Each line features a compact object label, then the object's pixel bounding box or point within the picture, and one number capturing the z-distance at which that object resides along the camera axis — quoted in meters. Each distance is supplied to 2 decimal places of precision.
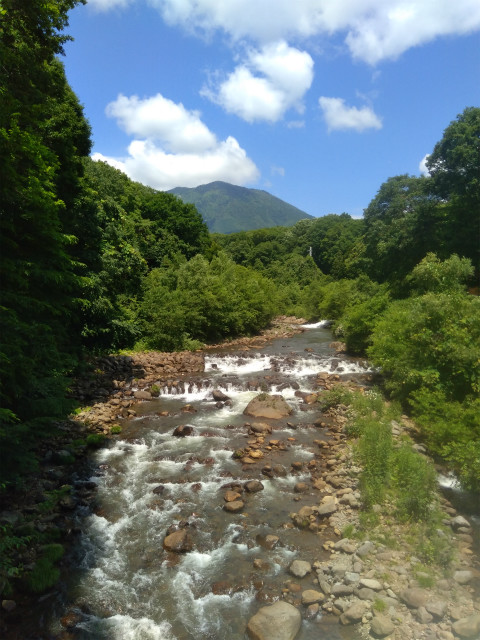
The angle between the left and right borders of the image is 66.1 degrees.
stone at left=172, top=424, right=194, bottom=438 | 13.86
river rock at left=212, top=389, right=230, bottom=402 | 17.83
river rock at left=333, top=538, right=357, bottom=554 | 7.89
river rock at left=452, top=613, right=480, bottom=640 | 5.75
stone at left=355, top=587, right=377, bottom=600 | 6.65
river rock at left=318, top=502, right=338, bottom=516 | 9.14
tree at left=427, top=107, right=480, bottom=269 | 23.69
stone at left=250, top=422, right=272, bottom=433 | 14.13
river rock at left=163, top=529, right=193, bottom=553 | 8.22
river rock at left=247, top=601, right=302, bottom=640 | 6.09
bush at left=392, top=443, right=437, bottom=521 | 8.55
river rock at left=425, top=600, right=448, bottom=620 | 6.16
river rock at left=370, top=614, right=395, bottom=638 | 5.96
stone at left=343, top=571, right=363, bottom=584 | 6.98
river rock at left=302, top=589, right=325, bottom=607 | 6.76
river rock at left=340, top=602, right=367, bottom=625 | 6.30
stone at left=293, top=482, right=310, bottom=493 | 10.36
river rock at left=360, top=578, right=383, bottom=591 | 6.80
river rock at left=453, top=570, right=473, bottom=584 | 6.88
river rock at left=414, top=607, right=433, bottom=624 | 6.11
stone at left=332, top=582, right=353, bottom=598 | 6.82
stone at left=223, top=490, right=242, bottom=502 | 9.89
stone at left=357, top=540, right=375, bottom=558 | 7.68
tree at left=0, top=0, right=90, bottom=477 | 7.30
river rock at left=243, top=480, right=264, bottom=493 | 10.36
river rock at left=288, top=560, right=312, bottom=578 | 7.37
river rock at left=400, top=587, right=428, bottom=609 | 6.39
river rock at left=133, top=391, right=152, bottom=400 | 17.70
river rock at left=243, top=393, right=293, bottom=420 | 15.73
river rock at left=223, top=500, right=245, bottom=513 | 9.53
